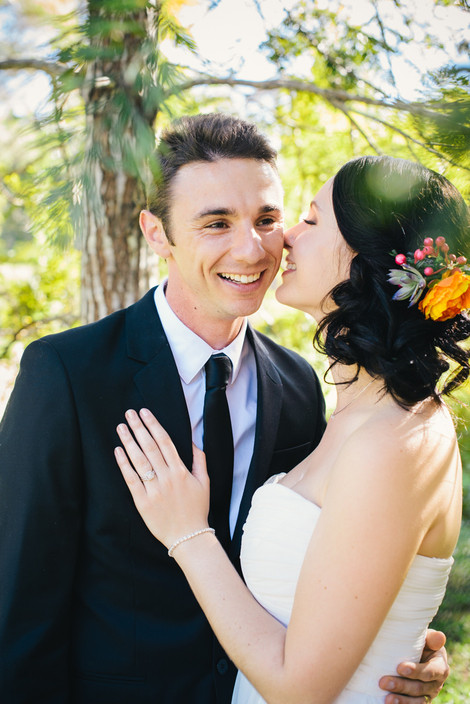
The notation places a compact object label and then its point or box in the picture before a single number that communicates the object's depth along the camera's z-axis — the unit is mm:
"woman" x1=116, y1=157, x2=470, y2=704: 791
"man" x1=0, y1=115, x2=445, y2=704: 897
